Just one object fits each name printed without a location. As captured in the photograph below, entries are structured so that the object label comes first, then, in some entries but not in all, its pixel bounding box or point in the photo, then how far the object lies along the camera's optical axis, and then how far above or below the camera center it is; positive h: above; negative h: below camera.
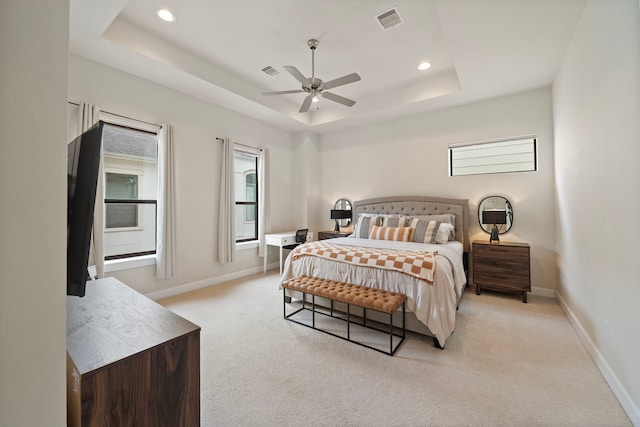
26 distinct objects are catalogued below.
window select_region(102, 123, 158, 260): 3.29 +0.37
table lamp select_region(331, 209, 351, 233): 5.19 +0.06
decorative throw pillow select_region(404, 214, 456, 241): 4.02 -0.03
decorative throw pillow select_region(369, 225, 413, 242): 3.86 -0.25
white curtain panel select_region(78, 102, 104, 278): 2.83 +0.09
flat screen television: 1.05 +0.04
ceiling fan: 2.81 +1.49
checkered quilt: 2.46 -0.42
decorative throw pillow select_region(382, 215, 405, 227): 4.14 -0.06
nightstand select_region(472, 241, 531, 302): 3.42 -0.67
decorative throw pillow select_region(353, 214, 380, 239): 4.32 -0.13
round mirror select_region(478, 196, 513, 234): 3.71 +0.04
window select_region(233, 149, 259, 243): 4.92 +0.43
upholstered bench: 2.29 -0.73
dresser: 0.95 -0.59
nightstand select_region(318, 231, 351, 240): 5.06 -0.34
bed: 2.37 -0.49
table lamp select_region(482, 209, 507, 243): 3.69 -0.03
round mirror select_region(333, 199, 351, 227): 5.25 +0.14
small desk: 4.69 -0.40
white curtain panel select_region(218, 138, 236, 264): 4.22 +0.13
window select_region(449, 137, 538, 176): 3.86 +0.93
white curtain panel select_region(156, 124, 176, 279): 3.53 +0.16
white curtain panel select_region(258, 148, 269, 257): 4.95 +0.42
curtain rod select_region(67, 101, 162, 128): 2.82 +1.24
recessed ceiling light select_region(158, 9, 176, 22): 2.61 +2.05
